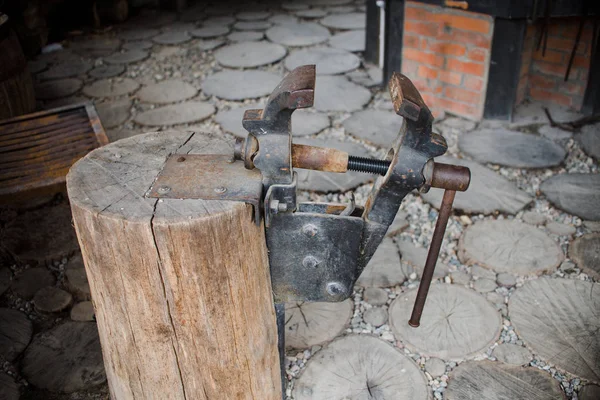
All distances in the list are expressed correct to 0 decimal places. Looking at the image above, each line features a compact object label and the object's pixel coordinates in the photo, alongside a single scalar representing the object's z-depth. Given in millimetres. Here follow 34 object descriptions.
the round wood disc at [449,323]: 2061
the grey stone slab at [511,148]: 3189
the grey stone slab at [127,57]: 4820
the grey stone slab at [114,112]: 3795
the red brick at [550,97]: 3818
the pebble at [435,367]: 1971
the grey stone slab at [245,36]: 5299
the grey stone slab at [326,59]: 4555
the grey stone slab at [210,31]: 5422
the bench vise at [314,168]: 1270
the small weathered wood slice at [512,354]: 2006
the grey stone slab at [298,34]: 5156
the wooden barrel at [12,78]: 3279
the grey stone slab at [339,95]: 3939
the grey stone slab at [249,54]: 4699
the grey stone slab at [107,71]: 4551
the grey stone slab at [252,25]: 5599
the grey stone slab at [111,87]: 4230
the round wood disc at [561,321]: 1985
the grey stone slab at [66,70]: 4520
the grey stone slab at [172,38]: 5270
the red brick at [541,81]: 3832
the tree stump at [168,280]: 1282
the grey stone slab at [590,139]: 3225
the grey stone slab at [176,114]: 3768
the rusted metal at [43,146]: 2451
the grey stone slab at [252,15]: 5930
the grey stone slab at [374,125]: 3504
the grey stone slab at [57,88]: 4152
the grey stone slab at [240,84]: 4137
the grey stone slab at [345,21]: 5566
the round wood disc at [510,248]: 2447
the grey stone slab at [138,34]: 5422
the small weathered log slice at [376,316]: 2207
